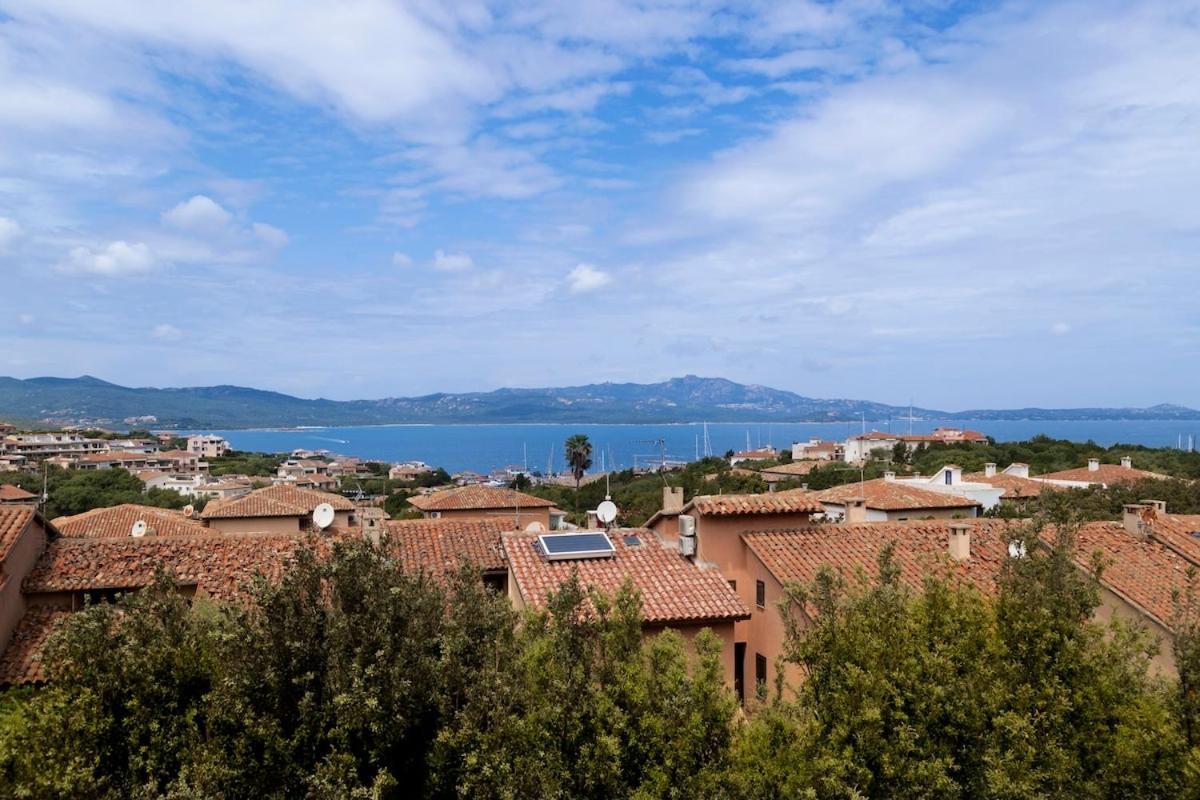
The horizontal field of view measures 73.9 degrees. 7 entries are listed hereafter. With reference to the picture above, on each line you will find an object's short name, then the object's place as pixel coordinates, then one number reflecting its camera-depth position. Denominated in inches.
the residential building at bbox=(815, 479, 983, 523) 1418.6
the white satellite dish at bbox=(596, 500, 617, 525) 842.2
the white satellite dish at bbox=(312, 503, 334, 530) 893.8
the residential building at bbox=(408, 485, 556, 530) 1473.9
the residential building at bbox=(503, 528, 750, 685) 608.7
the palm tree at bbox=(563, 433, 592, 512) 3122.5
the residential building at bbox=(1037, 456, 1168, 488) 2284.7
